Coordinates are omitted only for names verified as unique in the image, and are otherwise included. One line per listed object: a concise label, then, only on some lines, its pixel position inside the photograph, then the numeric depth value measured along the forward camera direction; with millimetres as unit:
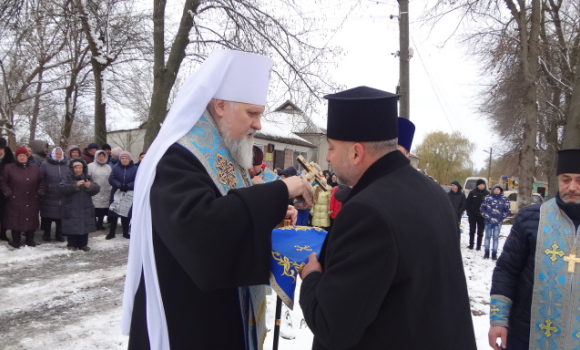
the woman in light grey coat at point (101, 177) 9523
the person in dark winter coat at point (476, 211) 11938
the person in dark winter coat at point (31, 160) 8559
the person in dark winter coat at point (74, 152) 9250
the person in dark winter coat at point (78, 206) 7945
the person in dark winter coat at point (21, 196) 7828
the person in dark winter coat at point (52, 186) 8391
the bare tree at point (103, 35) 11367
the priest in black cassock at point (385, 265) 1459
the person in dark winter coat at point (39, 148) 11031
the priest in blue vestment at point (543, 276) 2684
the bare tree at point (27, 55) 9835
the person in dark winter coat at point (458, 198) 12453
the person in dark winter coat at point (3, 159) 7957
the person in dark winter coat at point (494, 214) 10789
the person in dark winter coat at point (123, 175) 9172
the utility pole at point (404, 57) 9812
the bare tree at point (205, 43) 9961
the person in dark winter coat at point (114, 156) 10750
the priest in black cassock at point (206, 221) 1781
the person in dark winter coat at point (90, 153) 10812
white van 29175
